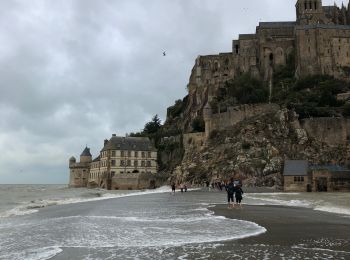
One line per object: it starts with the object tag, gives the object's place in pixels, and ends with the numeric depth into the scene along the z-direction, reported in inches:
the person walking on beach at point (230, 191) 935.0
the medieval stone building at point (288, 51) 2938.0
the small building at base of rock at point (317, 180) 1844.2
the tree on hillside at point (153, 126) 3720.5
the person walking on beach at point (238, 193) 920.3
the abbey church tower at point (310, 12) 3367.6
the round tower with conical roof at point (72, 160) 3442.4
